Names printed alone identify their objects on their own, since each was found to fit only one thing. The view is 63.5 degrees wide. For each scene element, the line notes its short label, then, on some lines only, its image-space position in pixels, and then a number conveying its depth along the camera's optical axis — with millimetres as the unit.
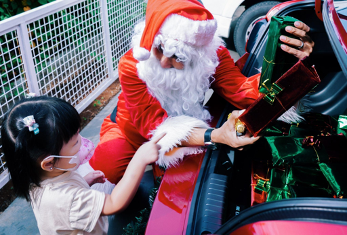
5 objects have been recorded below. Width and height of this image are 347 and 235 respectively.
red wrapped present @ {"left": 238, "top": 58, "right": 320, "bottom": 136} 1170
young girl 1205
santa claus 1578
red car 771
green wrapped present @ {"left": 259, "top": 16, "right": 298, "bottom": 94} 1561
